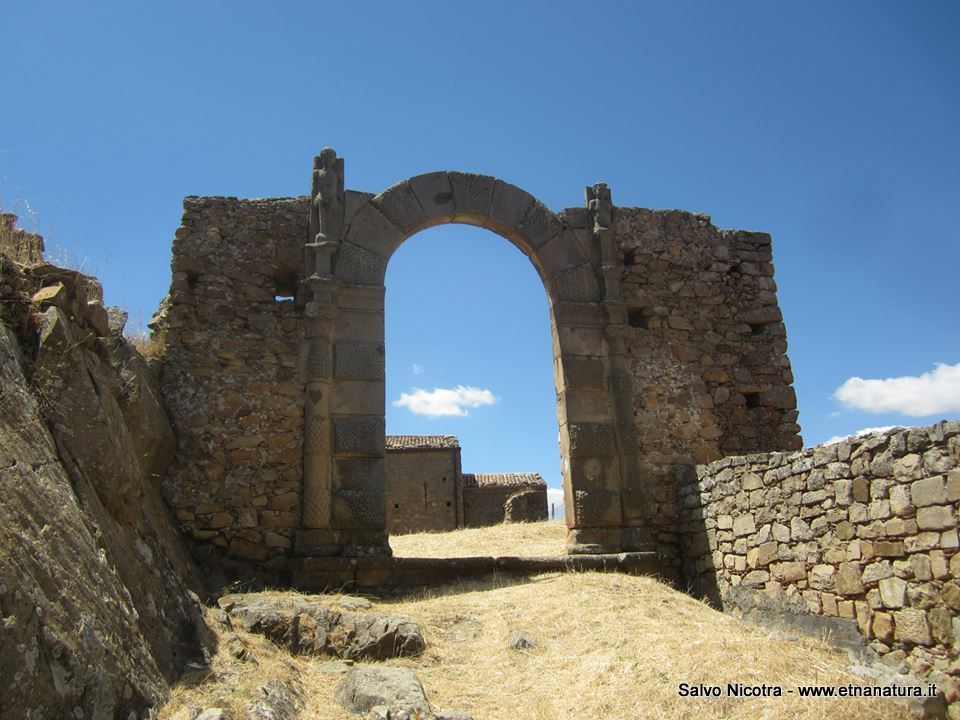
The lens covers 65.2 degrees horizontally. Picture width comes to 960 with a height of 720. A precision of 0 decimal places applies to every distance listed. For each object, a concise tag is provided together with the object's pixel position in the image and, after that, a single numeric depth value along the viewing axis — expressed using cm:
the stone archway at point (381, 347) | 721
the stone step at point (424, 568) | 678
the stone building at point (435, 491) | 2128
